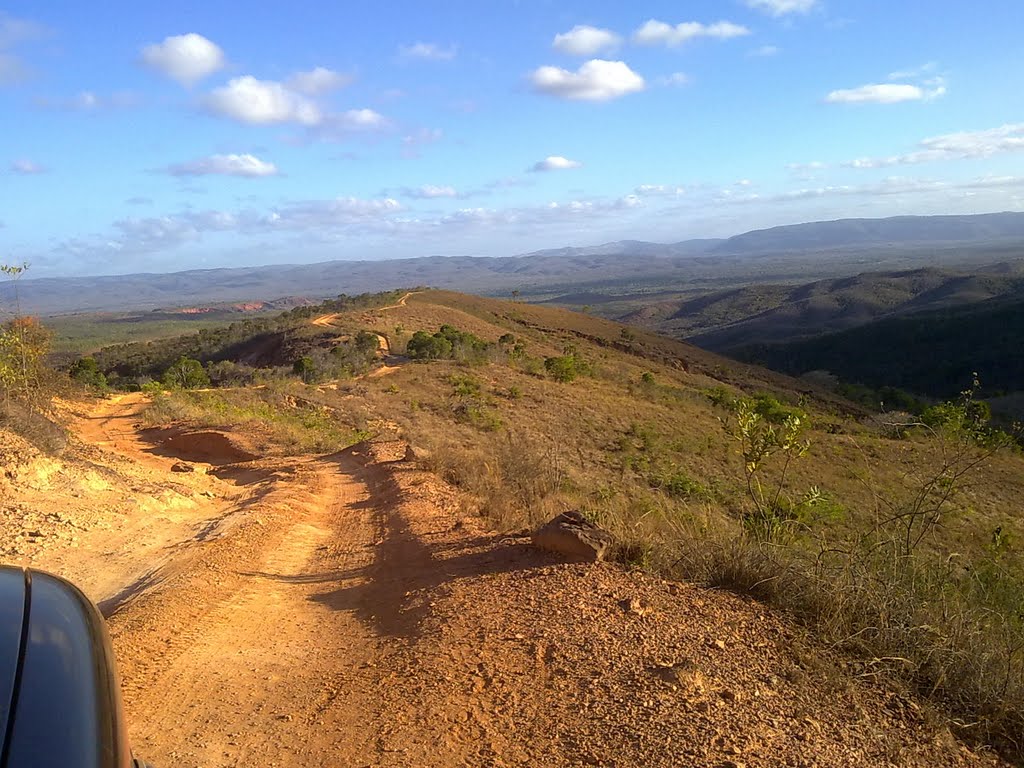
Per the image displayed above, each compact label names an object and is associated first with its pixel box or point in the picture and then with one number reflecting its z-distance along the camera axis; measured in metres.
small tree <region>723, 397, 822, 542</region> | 5.89
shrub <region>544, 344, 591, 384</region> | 33.41
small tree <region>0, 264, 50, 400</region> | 15.37
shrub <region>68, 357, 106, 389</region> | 28.18
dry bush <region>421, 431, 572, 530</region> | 7.44
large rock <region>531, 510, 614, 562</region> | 5.60
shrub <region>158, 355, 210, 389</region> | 26.57
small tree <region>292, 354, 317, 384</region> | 28.12
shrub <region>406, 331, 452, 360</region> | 33.53
